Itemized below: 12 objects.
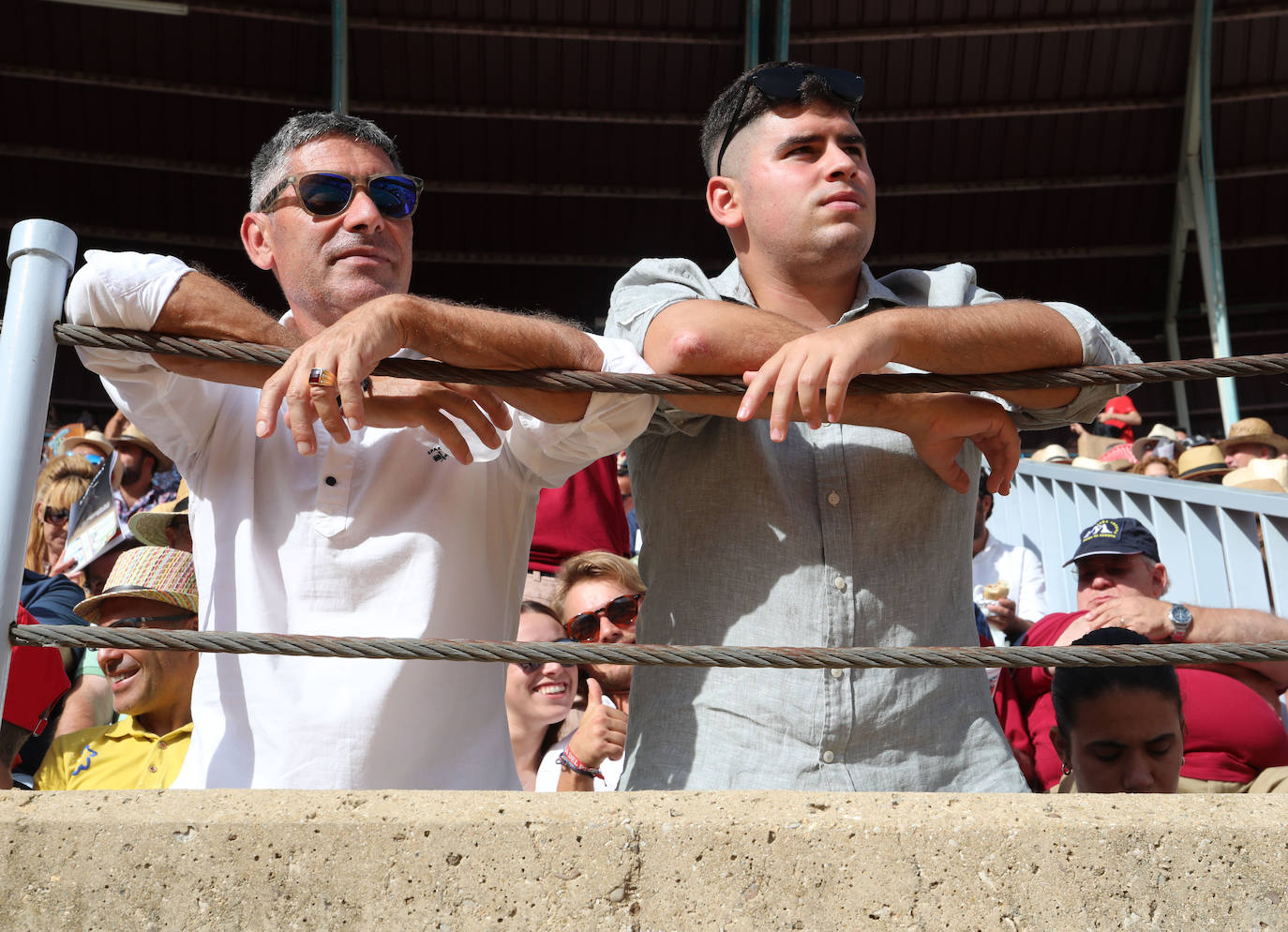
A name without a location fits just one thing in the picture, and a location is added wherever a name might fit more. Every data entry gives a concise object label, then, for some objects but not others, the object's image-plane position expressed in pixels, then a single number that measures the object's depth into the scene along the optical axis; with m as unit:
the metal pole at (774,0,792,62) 14.38
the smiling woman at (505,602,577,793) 3.28
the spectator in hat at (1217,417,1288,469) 8.00
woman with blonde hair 5.86
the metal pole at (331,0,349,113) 14.38
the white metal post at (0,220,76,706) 1.47
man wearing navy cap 3.13
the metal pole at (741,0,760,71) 14.52
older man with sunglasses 1.80
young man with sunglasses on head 1.85
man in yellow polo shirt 3.31
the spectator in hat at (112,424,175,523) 6.45
